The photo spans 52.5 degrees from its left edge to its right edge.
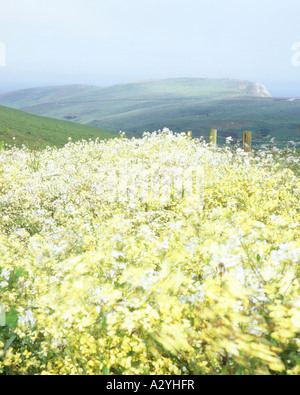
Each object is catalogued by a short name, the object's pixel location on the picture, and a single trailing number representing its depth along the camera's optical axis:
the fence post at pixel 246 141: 16.62
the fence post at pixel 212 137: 17.51
